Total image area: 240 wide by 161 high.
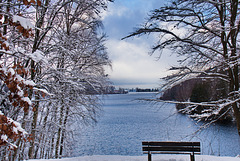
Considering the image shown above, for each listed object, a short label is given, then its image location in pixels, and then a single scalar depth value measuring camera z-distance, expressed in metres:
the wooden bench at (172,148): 4.90
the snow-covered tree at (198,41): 5.28
